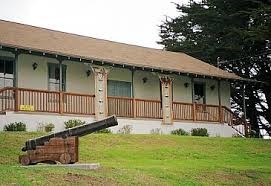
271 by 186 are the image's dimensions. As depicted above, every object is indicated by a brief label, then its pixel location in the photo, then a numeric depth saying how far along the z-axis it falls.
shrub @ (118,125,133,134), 27.32
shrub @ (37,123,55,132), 24.48
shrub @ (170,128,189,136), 29.23
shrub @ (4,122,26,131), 23.25
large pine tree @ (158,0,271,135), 40.22
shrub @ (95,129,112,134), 25.69
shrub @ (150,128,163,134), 28.90
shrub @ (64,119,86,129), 25.19
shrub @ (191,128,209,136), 30.06
